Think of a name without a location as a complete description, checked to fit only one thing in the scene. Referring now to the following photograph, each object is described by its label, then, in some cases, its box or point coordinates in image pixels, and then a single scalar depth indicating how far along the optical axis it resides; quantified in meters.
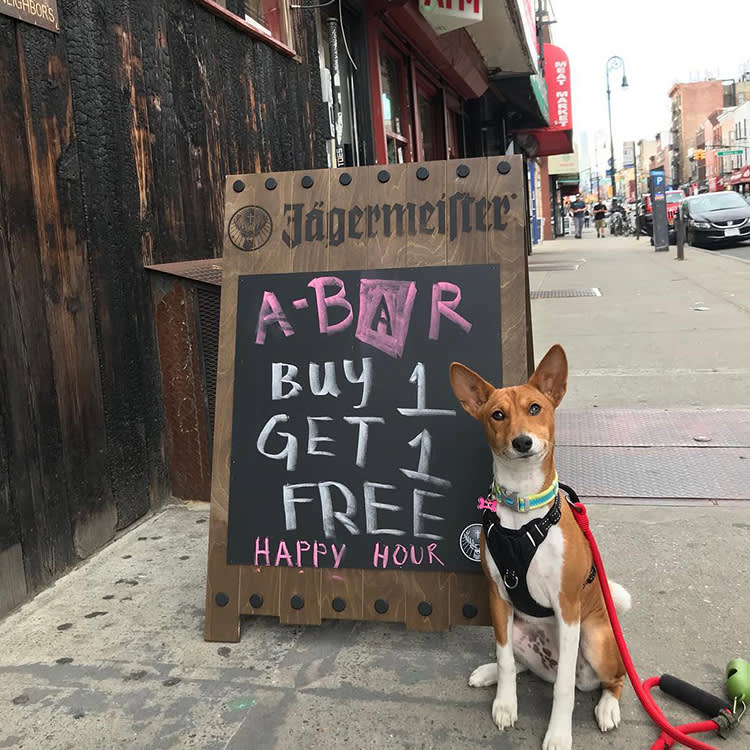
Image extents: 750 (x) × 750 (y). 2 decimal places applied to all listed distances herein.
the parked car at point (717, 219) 23.12
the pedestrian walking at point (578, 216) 41.31
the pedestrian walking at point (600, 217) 40.46
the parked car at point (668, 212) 28.20
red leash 2.26
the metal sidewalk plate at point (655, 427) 5.27
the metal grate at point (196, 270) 4.23
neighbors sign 3.26
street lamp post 44.59
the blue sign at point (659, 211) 22.88
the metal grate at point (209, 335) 4.43
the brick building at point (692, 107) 122.69
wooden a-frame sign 2.81
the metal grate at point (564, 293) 13.56
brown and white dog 2.29
